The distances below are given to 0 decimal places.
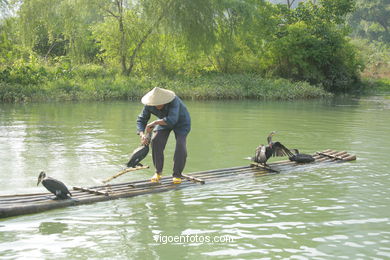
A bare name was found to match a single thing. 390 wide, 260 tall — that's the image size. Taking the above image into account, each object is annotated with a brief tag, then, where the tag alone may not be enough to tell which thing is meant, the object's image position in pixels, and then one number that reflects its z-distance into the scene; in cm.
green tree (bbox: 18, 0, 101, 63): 2597
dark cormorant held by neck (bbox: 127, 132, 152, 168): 664
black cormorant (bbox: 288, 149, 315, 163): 862
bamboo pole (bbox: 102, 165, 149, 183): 677
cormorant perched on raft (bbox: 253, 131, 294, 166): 804
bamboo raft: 573
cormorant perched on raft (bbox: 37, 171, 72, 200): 584
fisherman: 657
